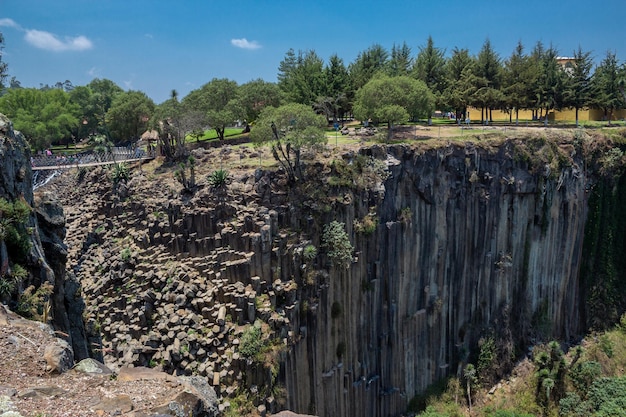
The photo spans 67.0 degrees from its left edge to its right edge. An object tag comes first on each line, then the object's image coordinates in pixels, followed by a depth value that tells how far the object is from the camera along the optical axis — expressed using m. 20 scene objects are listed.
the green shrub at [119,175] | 26.59
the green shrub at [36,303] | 11.52
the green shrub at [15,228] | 11.57
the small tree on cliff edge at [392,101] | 29.81
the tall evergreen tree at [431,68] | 49.38
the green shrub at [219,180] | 23.28
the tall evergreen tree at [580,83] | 44.62
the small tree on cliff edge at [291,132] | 23.36
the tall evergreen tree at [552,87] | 44.34
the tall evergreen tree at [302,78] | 42.41
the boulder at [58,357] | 9.12
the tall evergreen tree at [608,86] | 44.94
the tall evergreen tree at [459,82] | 43.25
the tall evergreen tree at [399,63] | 47.41
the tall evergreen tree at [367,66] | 45.84
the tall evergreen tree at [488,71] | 43.94
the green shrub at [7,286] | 11.05
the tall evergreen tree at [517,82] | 43.62
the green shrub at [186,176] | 24.34
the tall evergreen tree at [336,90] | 42.53
